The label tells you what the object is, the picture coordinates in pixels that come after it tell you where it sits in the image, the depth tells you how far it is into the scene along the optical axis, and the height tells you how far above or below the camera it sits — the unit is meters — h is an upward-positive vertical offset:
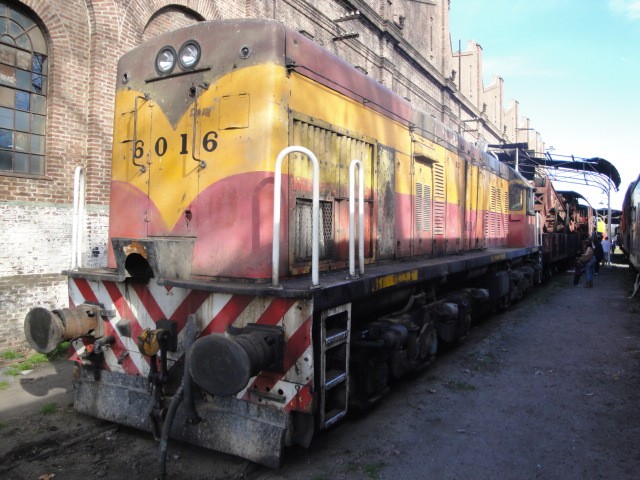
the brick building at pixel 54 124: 6.41 +1.65
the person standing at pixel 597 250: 16.08 -0.60
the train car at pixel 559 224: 14.09 +0.37
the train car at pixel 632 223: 14.32 +0.35
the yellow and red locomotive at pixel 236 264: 3.10 -0.23
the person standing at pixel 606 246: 22.84 -0.66
